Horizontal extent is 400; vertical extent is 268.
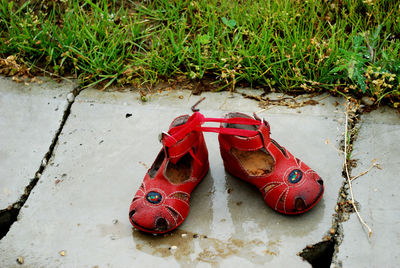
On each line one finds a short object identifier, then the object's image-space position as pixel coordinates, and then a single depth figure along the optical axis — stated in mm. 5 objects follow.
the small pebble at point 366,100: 1108
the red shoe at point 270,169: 979
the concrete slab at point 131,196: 979
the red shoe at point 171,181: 981
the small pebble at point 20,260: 982
